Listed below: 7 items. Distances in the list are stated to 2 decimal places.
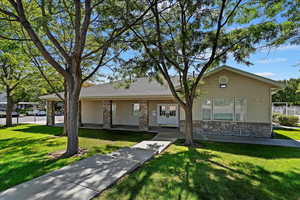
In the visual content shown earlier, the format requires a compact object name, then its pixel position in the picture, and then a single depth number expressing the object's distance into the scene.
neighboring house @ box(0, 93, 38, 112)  35.77
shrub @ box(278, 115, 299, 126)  15.45
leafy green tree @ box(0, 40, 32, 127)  14.66
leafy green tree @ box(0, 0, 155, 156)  6.06
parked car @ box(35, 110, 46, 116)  31.90
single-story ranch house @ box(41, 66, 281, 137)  10.02
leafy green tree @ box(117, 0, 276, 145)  6.82
